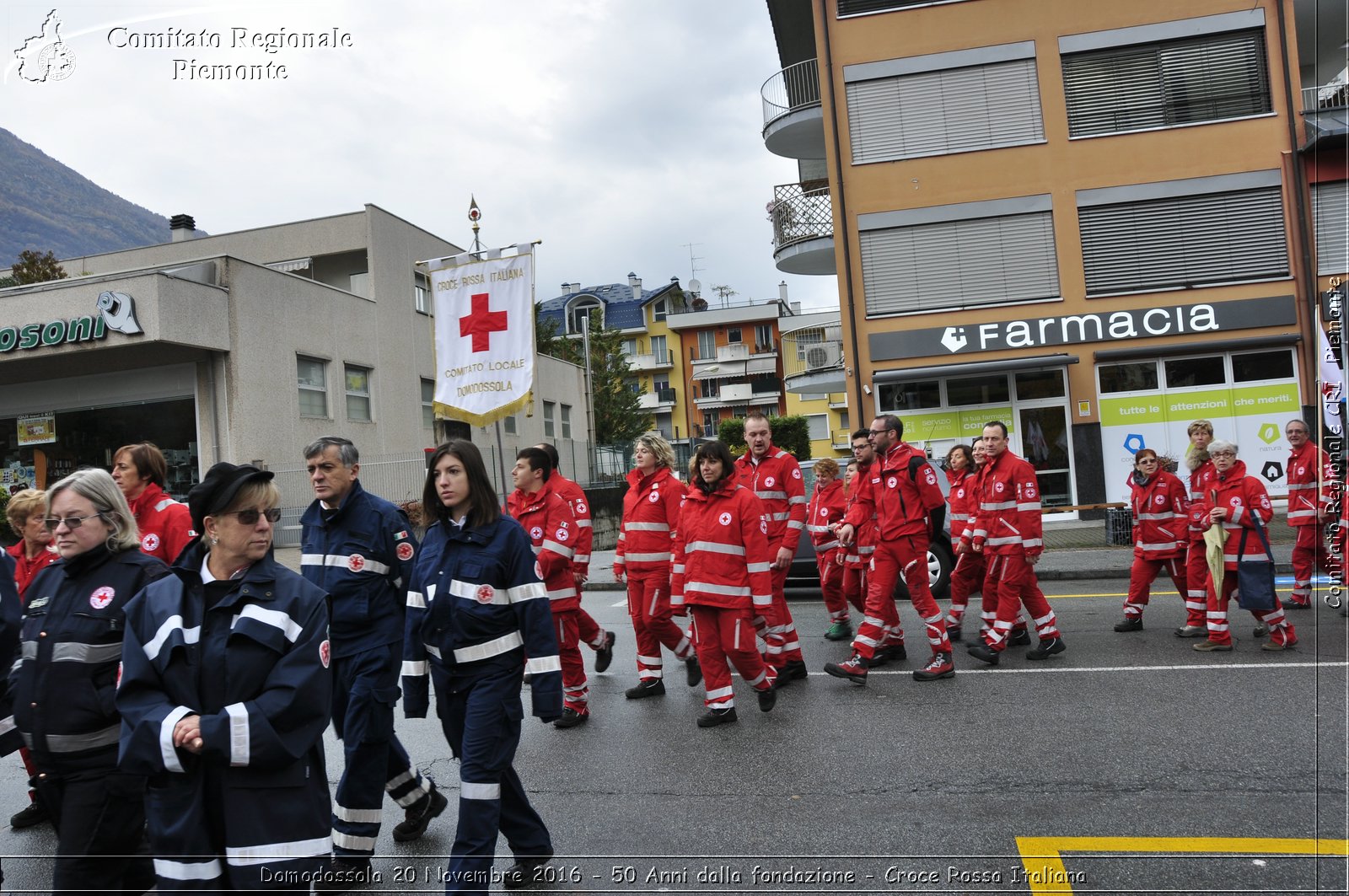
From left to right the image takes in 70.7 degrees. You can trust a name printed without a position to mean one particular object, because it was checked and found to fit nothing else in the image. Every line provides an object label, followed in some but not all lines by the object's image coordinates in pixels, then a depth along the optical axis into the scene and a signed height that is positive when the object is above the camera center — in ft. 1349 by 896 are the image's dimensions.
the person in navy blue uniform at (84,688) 11.28 -2.15
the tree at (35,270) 94.22 +24.15
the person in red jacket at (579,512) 23.65 -0.95
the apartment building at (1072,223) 65.62 +15.50
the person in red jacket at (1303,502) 30.25 -2.54
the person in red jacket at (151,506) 18.07 -0.02
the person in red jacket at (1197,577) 27.66 -4.23
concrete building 66.13 +11.14
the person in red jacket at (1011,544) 25.95 -2.74
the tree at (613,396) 181.56 +14.86
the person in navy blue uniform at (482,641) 12.66 -2.22
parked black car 38.63 -4.76
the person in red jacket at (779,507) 25.05 -1.34
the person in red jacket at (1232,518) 25.71 -2.49
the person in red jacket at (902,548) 24.50 -2.48
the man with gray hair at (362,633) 14.01 -2.25
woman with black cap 9.30 -2.15
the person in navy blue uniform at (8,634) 13.19 -1.64
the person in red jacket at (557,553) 22.61 -1.82
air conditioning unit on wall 81.41 +8.99
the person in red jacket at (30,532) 19.26 -0.38
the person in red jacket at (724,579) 21.08 -2.56
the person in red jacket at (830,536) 29.86 -2.55
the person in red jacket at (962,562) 29.30 -3.55
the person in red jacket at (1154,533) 29.40 -3.09
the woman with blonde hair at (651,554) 24.18 -2.15
